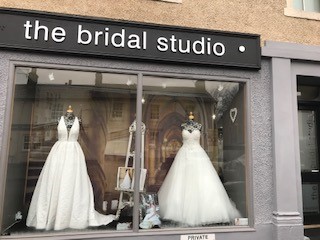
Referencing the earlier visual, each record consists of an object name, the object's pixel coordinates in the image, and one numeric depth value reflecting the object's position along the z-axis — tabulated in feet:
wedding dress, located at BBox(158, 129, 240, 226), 16.31
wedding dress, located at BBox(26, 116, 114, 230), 15.12
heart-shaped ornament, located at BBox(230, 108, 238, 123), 18.20
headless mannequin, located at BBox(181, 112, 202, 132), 18.15
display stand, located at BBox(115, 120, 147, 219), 16.37
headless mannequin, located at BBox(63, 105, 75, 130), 16.57
